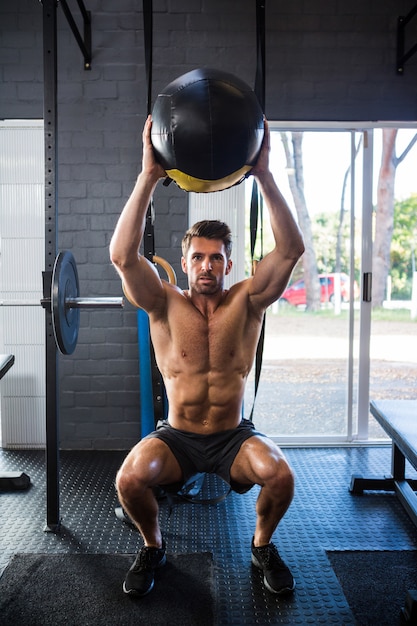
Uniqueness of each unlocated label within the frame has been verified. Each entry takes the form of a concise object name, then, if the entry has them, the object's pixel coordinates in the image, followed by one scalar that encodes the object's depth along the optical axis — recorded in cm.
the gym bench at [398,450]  238
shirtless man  210
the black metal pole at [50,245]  246
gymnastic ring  253
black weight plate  240
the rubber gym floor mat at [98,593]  195
